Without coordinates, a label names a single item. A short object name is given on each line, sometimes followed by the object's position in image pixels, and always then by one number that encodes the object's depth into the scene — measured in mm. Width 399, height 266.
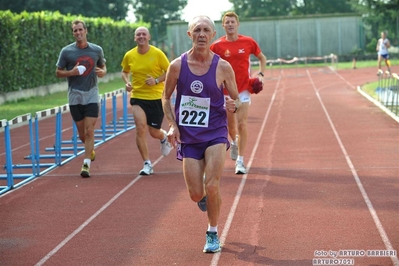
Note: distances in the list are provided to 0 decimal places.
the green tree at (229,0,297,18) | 90625
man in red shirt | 11977
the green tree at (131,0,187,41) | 92688
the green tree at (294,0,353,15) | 89562
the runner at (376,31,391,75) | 37906
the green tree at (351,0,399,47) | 70631
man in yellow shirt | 12422
